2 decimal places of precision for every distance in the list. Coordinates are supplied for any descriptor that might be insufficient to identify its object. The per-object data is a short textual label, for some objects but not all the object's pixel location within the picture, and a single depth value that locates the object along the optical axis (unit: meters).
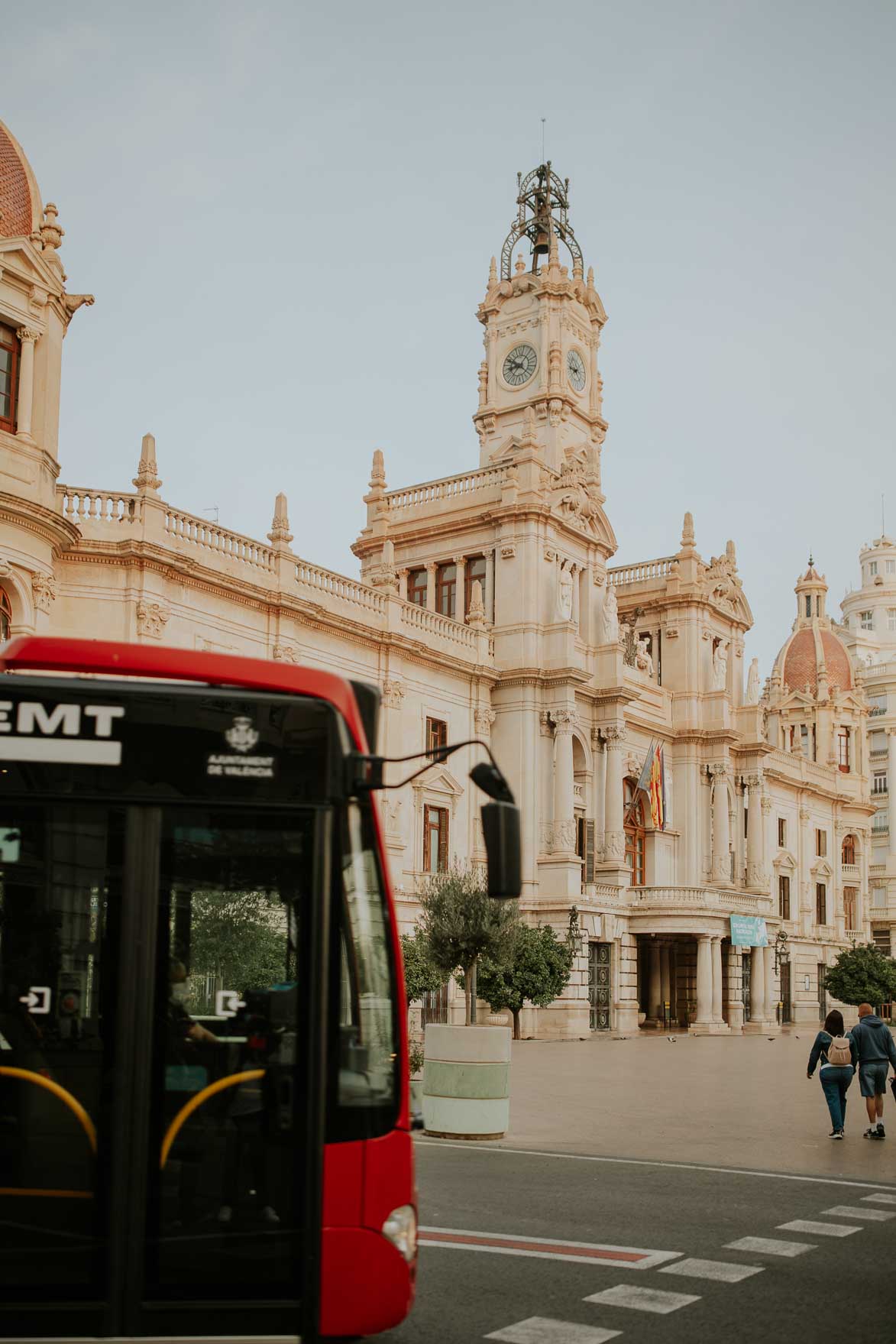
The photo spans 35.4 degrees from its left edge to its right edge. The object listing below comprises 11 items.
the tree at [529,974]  36.12
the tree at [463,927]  23.77
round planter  16.31
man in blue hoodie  17.09
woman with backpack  16.36
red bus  5.63
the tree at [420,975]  28.92
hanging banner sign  51.00
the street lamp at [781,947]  55.62
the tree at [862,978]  56.78
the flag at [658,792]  51.66
